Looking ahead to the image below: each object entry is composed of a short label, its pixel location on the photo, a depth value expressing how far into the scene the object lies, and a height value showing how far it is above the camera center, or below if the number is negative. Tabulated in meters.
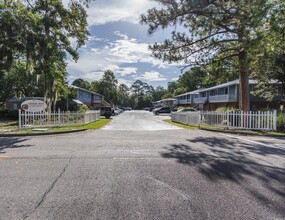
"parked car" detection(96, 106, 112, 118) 34.19 -0.80
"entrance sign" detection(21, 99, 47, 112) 15.55 +0.03
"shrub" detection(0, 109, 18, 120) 30.06 -0.96
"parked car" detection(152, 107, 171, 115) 49.70 -0.85
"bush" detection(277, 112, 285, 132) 14.77 -1.08
